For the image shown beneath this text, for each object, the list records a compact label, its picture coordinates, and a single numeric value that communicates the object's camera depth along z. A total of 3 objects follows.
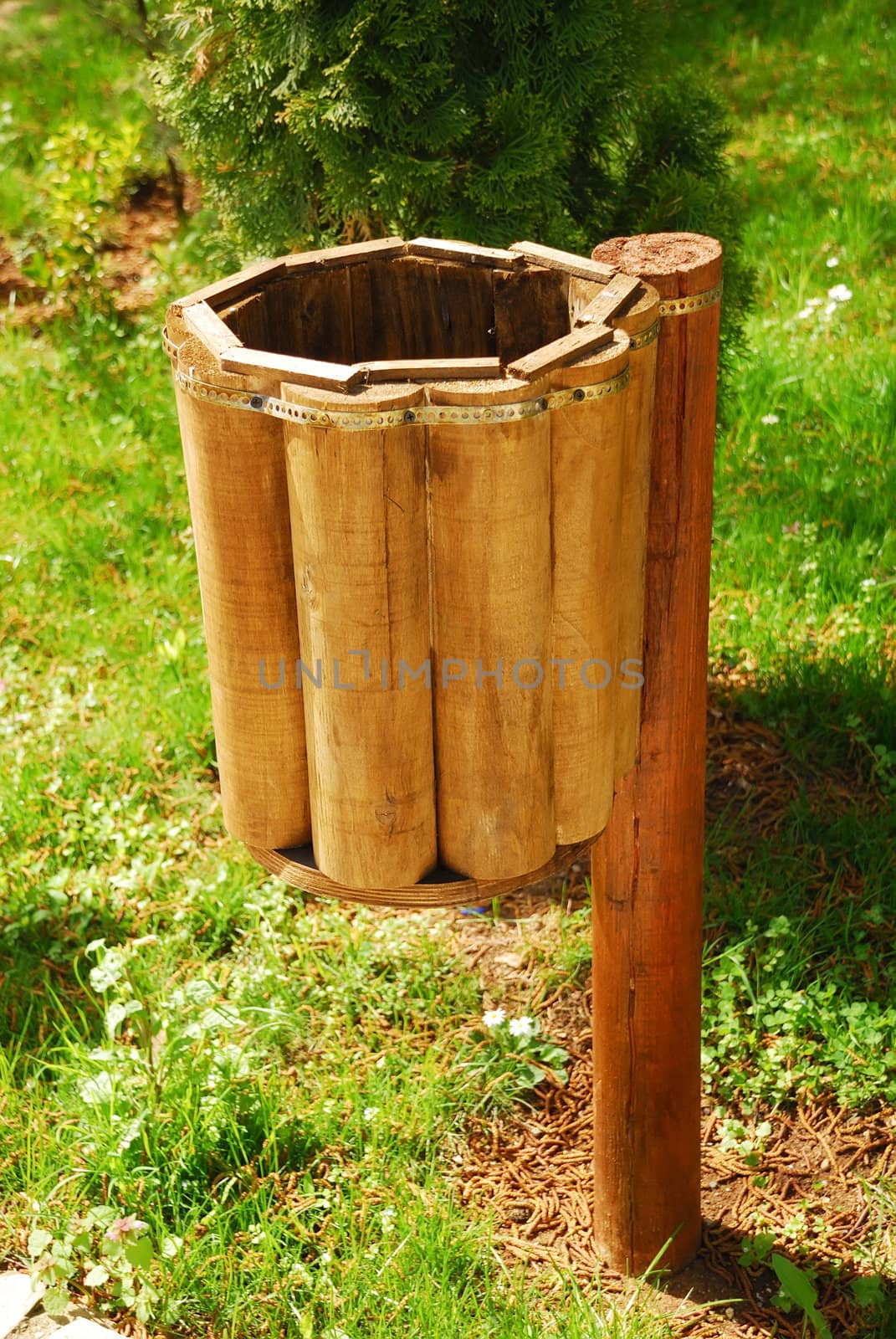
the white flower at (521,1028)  2.92
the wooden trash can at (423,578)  1.61
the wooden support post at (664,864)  1.96
